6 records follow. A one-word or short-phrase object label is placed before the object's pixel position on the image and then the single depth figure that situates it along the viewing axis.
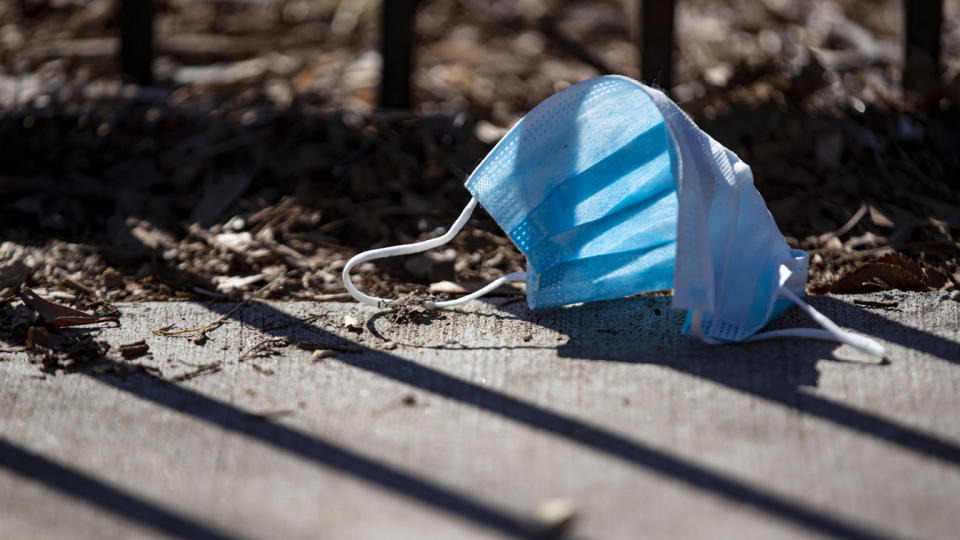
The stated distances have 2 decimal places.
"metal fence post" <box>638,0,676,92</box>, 7.77
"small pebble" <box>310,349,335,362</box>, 4.55
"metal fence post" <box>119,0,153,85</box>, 8.04
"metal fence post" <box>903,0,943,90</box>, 7.67
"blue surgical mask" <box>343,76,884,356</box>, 4.24
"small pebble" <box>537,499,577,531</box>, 3.16
